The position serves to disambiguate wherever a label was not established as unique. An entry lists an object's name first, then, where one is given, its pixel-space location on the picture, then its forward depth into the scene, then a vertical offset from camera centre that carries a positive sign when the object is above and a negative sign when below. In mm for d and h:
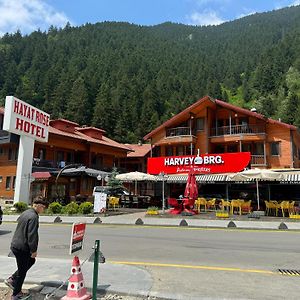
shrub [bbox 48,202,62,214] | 18998 -850
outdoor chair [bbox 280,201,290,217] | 16971 -309
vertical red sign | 4790 -679
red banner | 24860 +2983
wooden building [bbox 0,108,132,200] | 28301 +4508
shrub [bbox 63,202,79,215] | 18760 -876
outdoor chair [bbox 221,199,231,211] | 18536 -292
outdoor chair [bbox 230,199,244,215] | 18226 -337
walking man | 4771 -823
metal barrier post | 4712 -1056
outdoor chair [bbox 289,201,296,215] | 17098 -534
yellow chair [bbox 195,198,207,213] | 20135 -322
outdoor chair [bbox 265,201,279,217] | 17416 -397
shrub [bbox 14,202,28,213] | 19692 -797
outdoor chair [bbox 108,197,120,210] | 21807 -413
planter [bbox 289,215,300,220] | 15895 -907
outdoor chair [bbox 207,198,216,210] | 20549 -336
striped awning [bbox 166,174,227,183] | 22779 +1535
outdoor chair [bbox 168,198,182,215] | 18856 -547
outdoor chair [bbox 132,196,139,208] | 24331 -378
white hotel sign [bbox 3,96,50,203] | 20127 +4409
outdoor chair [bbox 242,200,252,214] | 18375 -441
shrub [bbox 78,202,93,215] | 18792 -849
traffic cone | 4681 -1414
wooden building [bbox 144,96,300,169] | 27357 +6089
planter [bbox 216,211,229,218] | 16650 -928
